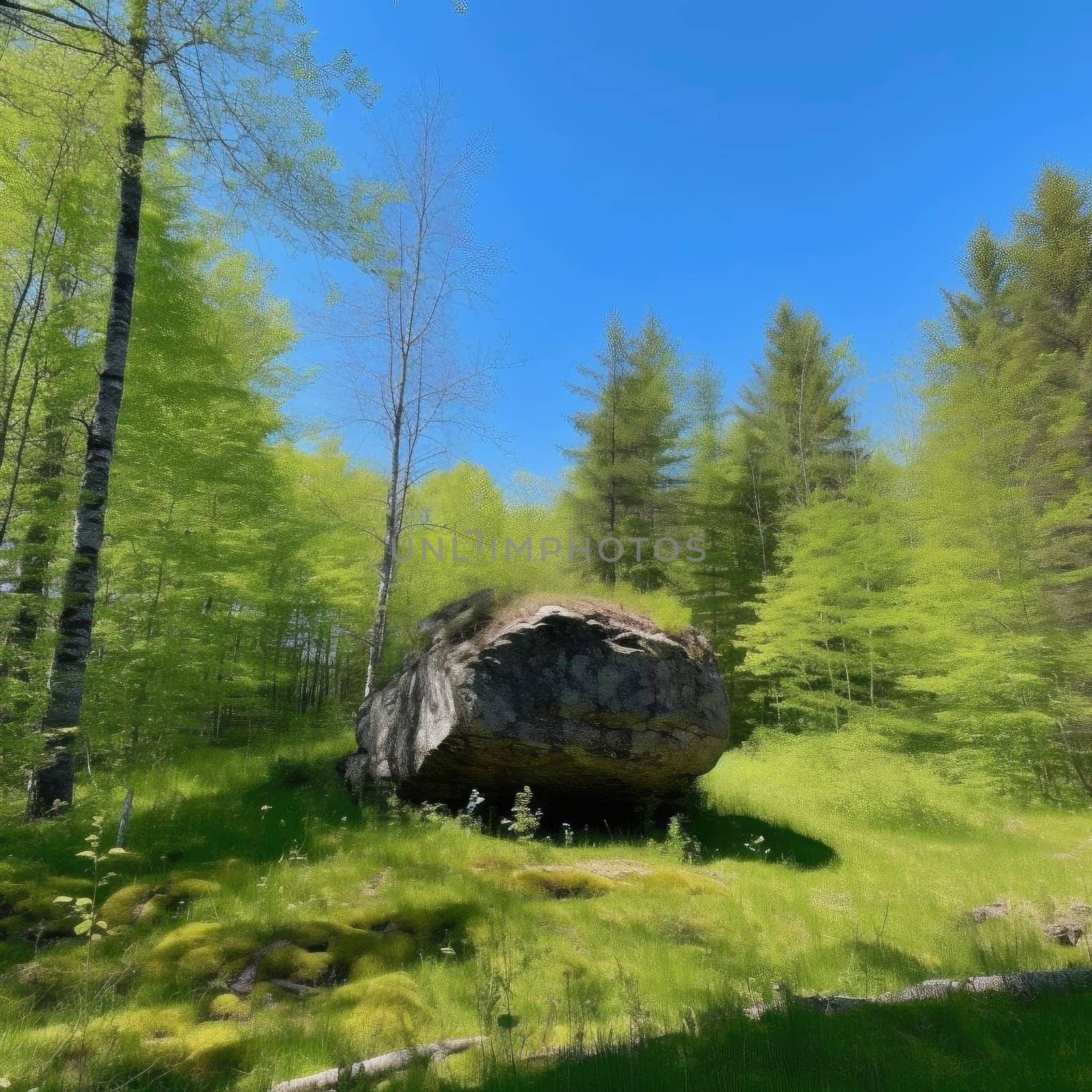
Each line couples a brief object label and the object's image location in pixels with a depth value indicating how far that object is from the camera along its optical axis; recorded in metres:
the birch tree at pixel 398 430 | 10.46
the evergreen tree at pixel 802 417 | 16.66
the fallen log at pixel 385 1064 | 2.36
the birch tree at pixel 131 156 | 4.42
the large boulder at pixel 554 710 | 7.02
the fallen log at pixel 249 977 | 3.44
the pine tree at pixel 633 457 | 15.32
